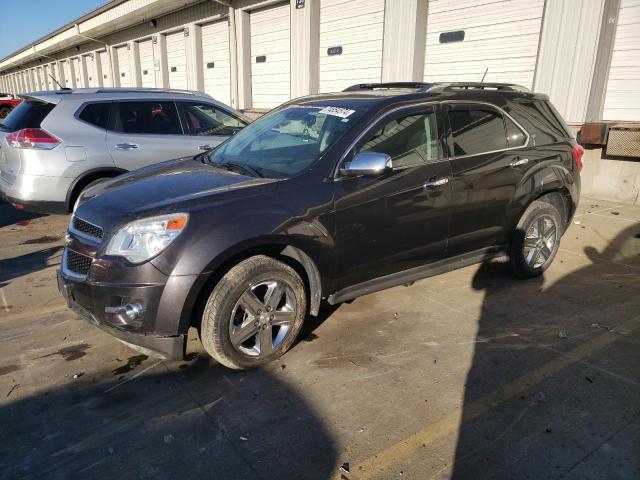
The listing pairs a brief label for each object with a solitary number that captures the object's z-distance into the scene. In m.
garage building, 8.10
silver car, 5.73
